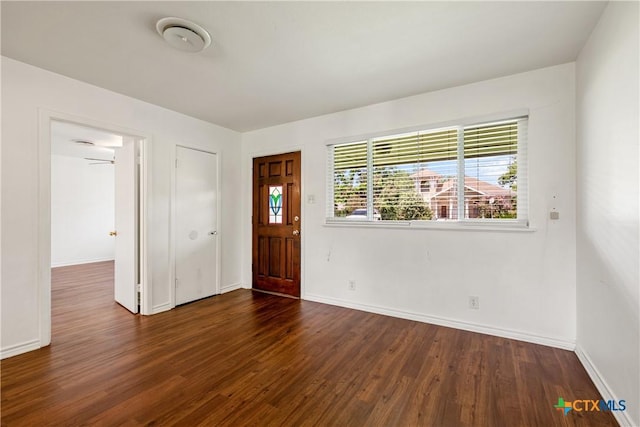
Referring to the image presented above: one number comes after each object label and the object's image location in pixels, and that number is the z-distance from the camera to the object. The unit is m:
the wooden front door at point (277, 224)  4.17
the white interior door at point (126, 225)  3.47
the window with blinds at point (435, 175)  2.83
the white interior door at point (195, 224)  3.83
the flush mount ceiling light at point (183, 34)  1.96
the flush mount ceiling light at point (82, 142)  5.05
